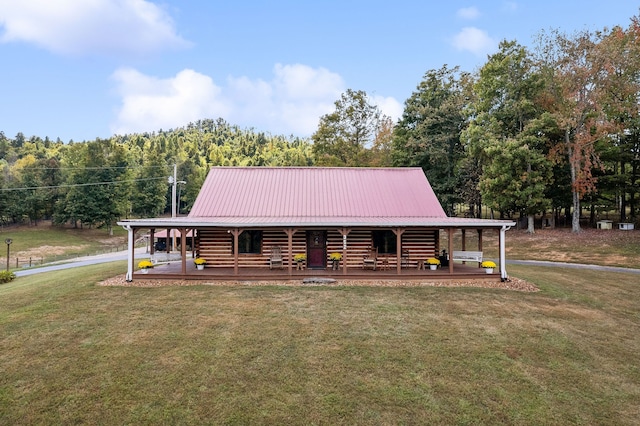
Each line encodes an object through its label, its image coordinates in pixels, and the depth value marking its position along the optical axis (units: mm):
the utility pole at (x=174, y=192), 25634
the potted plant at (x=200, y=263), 15359
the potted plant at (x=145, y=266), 14541
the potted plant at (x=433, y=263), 15398
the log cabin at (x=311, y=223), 14180
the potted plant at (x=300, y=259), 15117
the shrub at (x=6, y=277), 15916
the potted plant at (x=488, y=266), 14630
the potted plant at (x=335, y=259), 15608
